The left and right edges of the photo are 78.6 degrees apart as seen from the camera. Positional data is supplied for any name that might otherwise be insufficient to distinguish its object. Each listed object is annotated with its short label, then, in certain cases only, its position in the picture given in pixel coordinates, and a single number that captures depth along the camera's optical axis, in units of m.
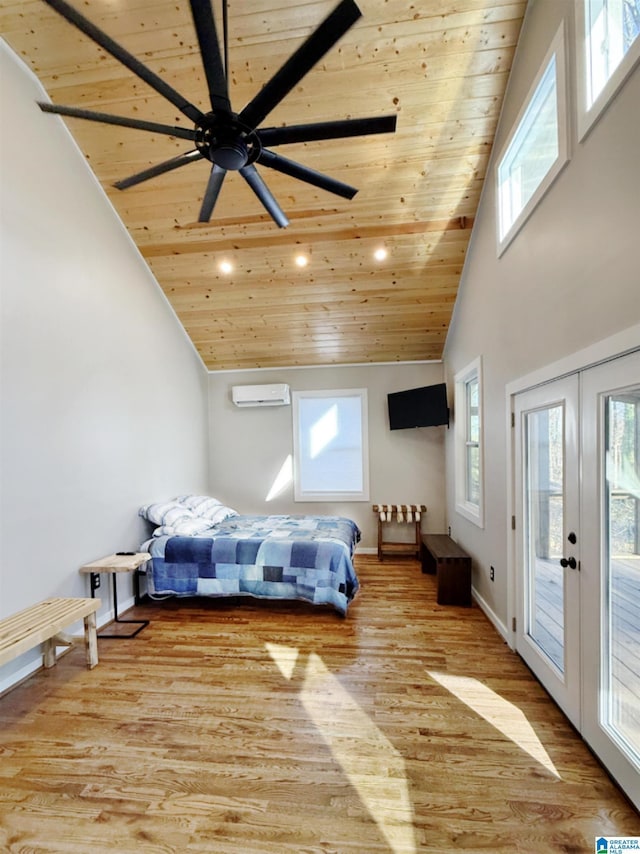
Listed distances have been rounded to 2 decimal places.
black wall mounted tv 4.77
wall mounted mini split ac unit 5.34
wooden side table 3.04
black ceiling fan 1.42
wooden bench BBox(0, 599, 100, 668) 2.10
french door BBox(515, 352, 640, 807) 1.64
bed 3.44
